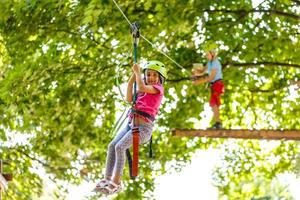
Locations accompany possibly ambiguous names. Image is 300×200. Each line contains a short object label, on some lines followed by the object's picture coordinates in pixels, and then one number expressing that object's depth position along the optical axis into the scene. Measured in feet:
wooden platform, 43.75
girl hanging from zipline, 33.06
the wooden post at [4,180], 50.53
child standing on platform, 48.39
